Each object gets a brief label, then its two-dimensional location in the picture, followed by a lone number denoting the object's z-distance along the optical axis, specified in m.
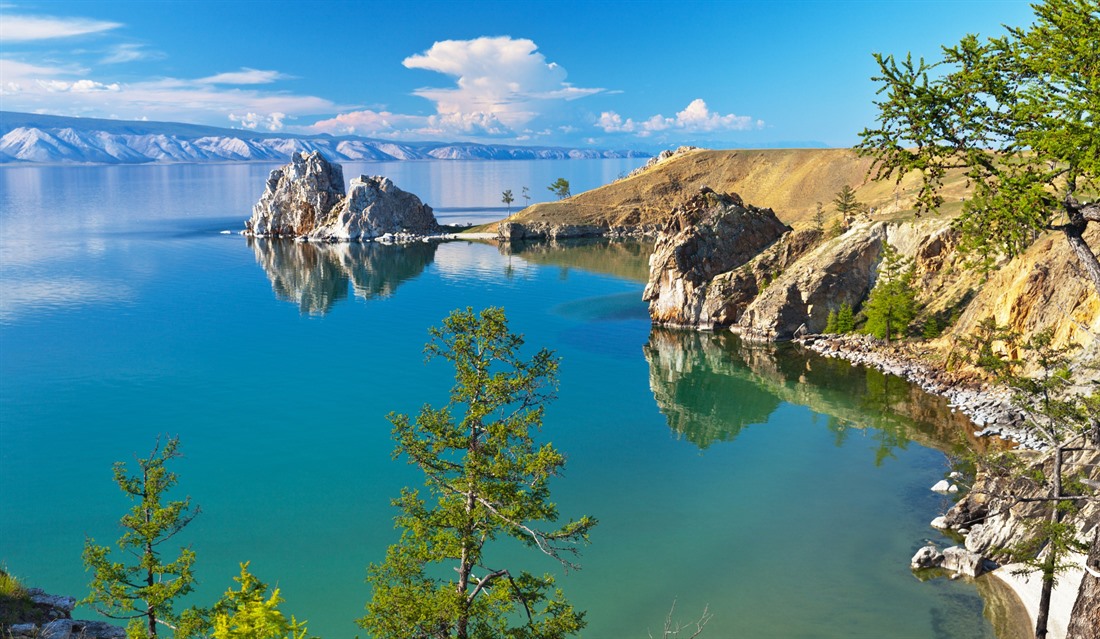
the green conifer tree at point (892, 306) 73.75
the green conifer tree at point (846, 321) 81.25
